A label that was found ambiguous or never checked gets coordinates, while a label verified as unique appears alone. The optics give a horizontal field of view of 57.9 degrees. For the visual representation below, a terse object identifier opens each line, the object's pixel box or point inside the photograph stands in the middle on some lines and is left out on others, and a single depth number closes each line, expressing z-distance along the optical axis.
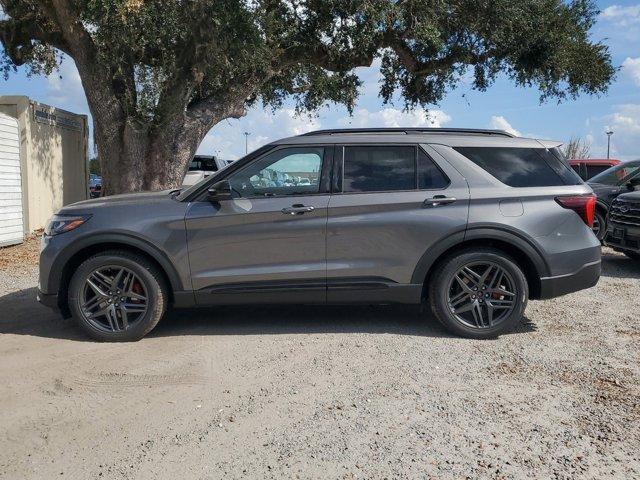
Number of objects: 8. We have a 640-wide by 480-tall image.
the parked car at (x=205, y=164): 18.16
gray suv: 5.17
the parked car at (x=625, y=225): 8.63
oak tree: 10.31
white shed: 11.12
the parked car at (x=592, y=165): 14.37
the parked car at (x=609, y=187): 10.69
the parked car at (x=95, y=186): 22.69
